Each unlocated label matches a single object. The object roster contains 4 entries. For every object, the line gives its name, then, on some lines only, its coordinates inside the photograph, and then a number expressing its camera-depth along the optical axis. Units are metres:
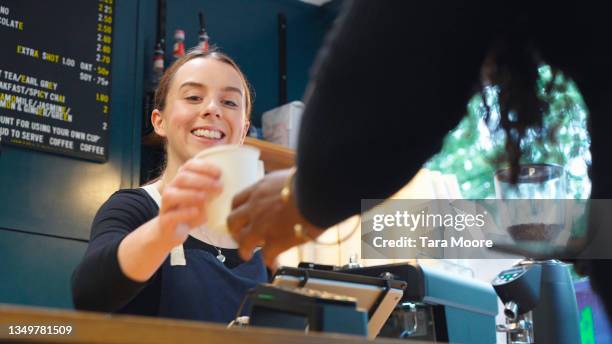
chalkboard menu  3.14
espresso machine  2.02
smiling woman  1.45
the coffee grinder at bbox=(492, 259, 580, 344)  2.24
